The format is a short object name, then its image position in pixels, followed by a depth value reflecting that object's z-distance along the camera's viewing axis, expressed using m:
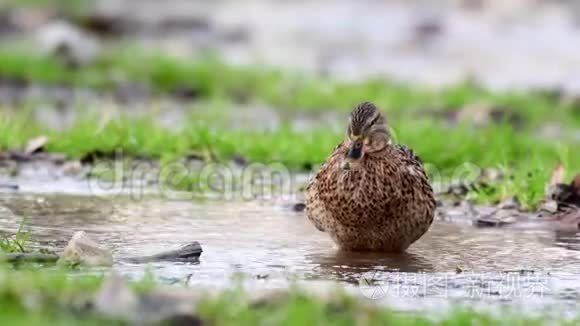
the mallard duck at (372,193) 15.45
